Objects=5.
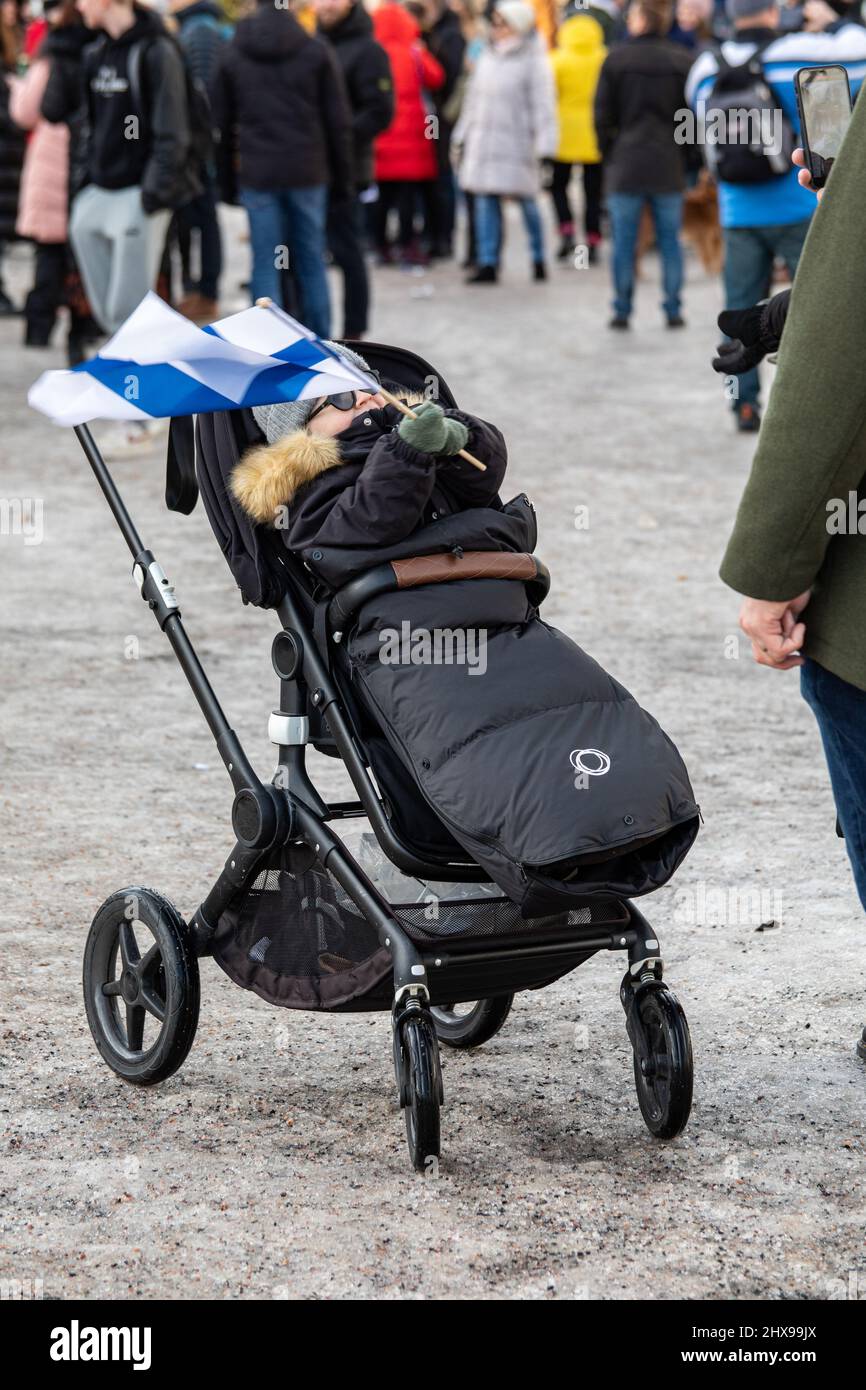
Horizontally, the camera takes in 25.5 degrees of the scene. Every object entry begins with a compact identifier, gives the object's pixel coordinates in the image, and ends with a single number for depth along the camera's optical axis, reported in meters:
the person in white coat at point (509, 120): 13.95
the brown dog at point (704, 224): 14.14
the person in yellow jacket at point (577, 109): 15.51
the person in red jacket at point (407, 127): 14.84
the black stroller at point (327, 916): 3.25
